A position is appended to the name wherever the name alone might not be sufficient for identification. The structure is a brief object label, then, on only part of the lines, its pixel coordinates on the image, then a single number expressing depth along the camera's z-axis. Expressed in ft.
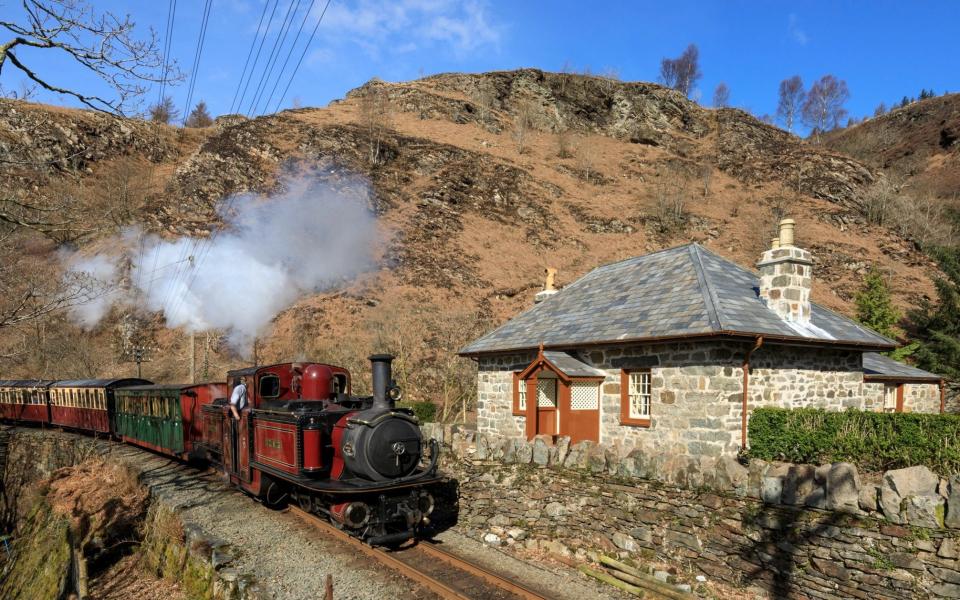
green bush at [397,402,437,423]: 69.97
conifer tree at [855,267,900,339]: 98.07
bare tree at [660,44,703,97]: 306.96
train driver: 36.37
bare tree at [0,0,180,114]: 25.13
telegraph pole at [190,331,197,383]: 78.84
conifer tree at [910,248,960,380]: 80.28
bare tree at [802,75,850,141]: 290.97
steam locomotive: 27.89
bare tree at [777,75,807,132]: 291.99
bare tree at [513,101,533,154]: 204.44
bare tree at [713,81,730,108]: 290.19
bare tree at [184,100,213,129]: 259.95
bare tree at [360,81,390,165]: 170.33
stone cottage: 36.50
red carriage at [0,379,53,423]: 76.13
